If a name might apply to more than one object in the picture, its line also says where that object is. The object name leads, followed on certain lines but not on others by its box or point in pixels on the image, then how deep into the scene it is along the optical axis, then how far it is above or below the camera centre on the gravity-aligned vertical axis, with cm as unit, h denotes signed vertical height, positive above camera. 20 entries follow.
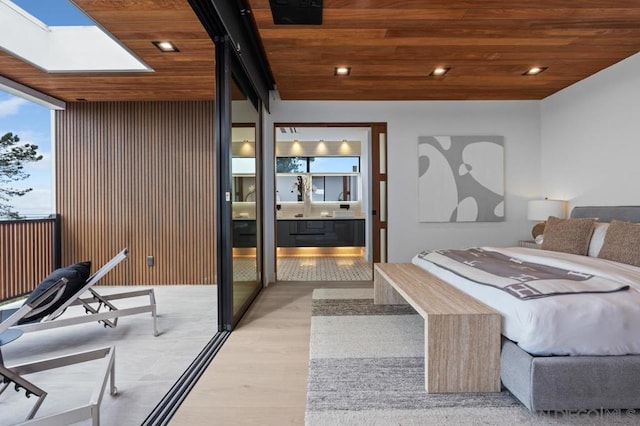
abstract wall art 470 +42
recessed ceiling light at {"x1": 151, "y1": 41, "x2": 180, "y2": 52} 285 +146
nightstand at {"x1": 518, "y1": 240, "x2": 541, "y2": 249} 389 -47
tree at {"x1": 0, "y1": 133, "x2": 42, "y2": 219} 380 +48
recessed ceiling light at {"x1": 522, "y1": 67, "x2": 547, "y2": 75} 364 +156
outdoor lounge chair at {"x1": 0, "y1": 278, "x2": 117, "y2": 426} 132 -82
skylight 319 +166
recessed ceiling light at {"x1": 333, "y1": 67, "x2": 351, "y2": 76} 358 +154
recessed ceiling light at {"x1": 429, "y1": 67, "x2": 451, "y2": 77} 364 +155
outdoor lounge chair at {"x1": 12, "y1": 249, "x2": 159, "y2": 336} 238 -84
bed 153 -71
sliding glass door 271 +17
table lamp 410 -5
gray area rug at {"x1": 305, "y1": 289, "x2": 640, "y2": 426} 155 -103
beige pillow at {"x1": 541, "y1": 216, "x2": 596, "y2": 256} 307 -29
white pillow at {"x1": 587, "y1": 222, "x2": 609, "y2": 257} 296 -30
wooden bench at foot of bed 174 -78
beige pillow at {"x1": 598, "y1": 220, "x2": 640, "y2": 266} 255 -31
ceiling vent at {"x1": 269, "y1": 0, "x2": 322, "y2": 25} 239 +151
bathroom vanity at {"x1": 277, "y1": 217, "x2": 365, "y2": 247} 687 -54
